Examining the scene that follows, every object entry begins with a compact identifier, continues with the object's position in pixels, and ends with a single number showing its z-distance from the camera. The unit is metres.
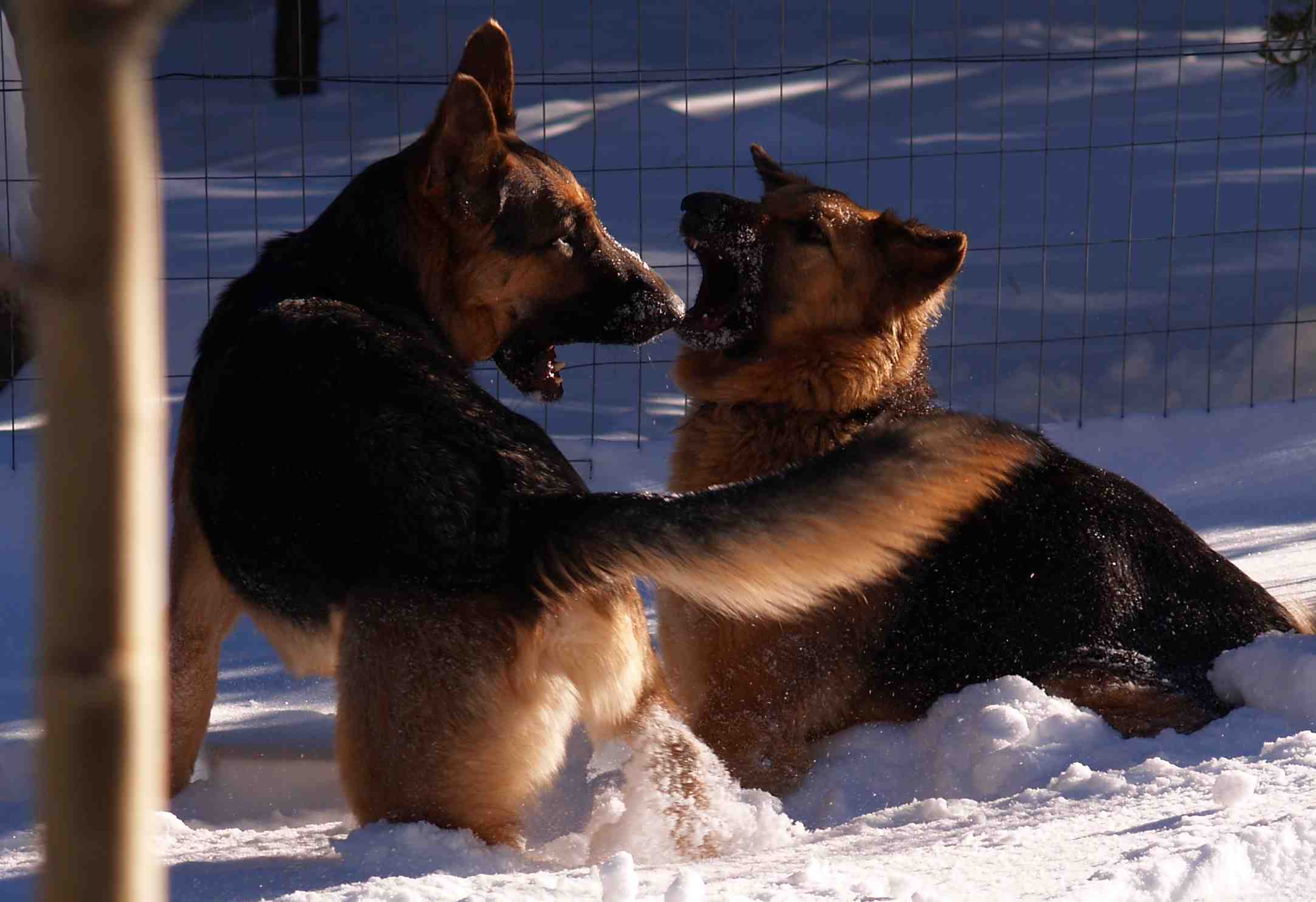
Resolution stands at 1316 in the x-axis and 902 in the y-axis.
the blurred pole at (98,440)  1.74
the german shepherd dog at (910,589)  7.34
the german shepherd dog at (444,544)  4.78
